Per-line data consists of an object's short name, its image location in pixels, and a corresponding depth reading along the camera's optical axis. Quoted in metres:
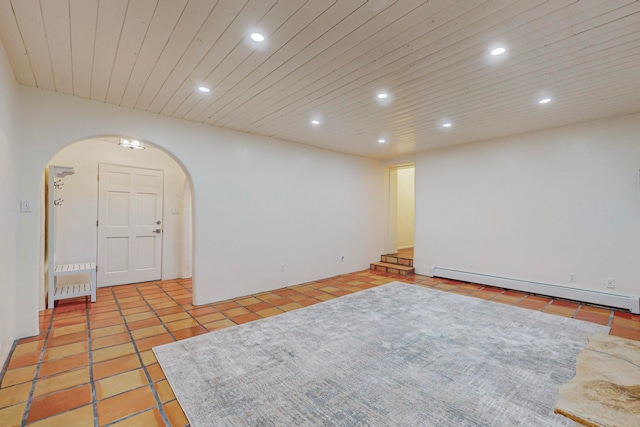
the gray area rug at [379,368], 1.73
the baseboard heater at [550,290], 3.59
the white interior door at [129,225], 4.74
